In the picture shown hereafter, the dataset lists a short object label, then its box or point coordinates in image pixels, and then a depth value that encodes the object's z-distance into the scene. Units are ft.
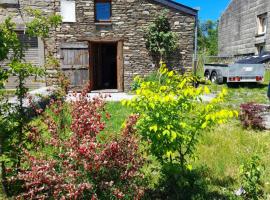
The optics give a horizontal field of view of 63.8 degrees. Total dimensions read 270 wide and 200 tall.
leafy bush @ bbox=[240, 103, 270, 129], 17.09
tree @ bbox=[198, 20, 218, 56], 112.78
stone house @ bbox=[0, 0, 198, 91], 34.03
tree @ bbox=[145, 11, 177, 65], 33.64
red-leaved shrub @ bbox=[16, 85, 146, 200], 7.17
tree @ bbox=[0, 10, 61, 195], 8.33
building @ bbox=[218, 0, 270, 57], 48.87
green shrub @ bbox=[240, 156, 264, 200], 8.54
